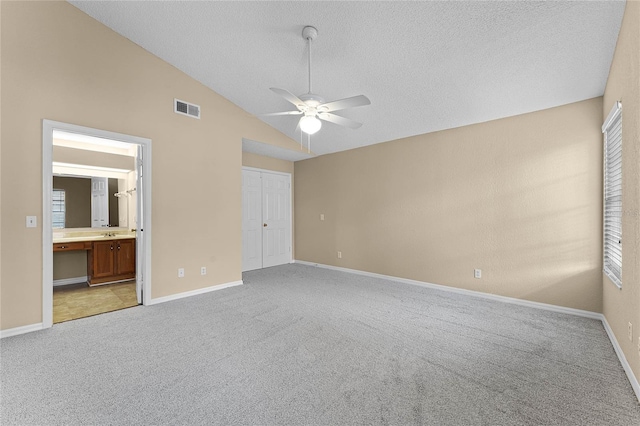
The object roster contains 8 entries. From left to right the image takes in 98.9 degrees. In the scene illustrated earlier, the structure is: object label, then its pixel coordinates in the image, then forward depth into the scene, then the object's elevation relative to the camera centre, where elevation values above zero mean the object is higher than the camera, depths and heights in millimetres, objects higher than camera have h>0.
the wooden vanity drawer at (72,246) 4312 -475
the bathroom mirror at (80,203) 5079 +262
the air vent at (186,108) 4102 +1650
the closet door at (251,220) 5996 -109
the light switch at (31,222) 2938 -52
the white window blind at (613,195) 2635 +185
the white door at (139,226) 3809 -137
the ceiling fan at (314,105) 2504 +1042
